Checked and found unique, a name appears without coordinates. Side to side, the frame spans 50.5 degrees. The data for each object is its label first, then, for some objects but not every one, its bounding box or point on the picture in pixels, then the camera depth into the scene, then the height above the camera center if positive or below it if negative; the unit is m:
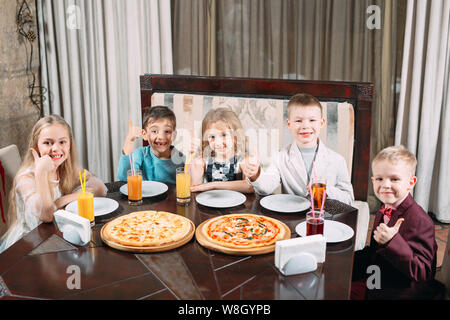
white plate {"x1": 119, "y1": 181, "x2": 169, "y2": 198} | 2.07 -0.55
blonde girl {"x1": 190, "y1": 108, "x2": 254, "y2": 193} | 2.18 -0.45
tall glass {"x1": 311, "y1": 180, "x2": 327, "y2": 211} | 1.79 -0.47
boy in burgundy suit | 1.56 -0.57
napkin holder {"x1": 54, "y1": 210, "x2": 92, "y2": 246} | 1.55 -0.53
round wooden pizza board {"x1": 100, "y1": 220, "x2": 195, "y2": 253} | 1.51 -0.57
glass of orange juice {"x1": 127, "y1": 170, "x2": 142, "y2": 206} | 1.96 -0.50
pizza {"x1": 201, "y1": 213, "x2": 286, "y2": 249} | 1.55 -0.57
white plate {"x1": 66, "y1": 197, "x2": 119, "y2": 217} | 1.85 -0.56
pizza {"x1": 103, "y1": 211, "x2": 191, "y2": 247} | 1.56 -0.56
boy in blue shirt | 2.37 -0.44
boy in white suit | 2.21 -0.44
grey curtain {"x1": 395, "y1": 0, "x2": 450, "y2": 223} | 3.16 -0.24
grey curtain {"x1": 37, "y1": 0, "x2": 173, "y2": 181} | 3.41 +0.02
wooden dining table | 1.29 -0.60
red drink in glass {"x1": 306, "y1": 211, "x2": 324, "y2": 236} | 1.56 -0.52
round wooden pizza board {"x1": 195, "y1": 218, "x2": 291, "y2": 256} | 1.49 -0.57
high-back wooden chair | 2.33 -0.21
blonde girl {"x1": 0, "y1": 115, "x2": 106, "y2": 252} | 1.84 -0.47
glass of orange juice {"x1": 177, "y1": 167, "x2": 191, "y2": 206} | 1.96 -0.50
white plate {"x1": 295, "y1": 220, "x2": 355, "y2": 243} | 1.61 -0.58
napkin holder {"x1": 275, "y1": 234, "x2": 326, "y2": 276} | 1.37 -0.54
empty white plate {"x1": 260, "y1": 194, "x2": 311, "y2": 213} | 1.89 -0.56
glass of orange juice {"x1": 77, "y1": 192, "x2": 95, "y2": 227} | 1.72 -0.51
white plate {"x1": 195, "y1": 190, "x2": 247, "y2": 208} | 1.94 -0.56
